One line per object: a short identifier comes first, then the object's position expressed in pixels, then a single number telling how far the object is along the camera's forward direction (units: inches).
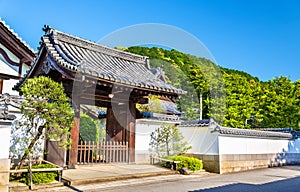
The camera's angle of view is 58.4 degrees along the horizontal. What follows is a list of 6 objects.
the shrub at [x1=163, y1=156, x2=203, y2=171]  375.6
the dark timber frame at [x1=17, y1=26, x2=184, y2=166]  312.0
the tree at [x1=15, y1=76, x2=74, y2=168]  244.5
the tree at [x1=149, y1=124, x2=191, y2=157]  432.1
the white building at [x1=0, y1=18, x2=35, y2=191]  391.5
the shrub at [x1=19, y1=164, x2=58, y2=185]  240.7
